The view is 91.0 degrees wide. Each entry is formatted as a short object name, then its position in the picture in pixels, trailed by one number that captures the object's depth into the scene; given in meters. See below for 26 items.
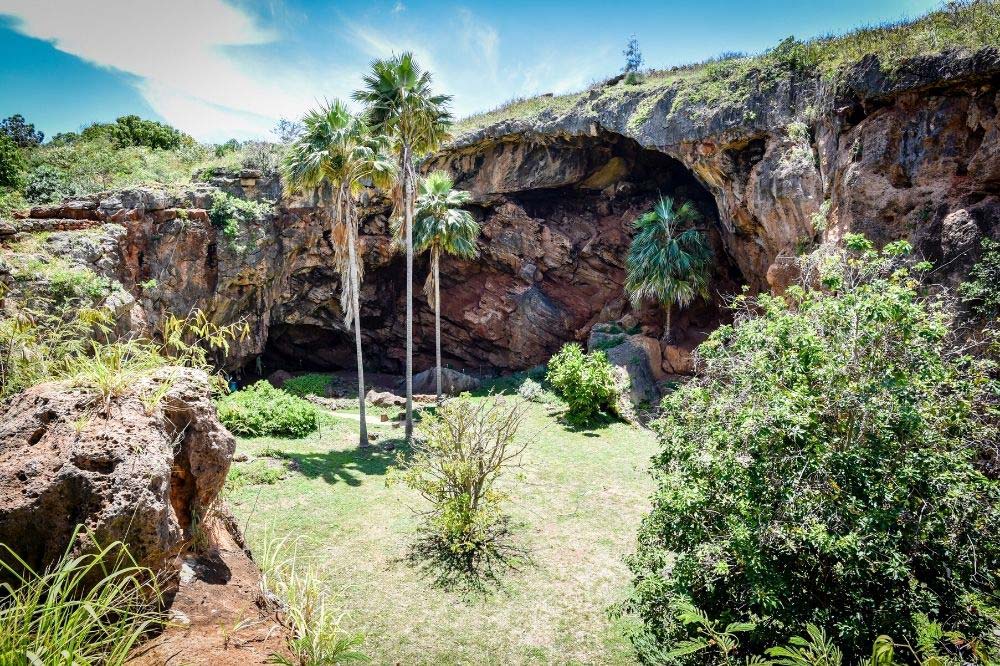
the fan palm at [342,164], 14.34
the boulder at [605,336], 21.83
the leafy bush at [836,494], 4.76
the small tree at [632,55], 31.80
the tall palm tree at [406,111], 15.57
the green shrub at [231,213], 22.08
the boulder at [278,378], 26.58
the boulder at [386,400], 22.08
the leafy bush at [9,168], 20.59
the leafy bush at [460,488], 8.56
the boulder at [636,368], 19.14
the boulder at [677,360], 20.39
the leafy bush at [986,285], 9.02
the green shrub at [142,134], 27.59
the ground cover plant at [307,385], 24.16
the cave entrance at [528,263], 24.86
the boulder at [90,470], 3.18
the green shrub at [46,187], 20.50
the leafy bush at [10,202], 17.53
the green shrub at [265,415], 15.34
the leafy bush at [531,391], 20.94
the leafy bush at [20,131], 28.88
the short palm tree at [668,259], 19.81
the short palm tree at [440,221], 19.70
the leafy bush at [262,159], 23.94
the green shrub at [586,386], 17.23
